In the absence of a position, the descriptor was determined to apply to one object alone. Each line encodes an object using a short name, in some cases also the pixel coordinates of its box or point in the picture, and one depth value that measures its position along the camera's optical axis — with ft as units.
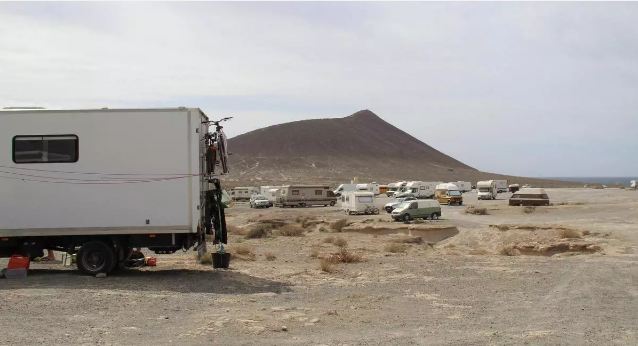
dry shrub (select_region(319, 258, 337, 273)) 53.31
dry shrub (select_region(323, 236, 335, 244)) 90.81
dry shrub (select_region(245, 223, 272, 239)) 103.96
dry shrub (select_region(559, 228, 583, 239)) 91.06
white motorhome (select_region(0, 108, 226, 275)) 46.75
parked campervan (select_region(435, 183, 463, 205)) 212.43
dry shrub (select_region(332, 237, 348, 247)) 84.34
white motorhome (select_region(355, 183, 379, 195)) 255.66
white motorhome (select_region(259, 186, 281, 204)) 227.16
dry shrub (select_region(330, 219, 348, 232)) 123.95
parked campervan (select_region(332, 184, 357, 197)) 264.46
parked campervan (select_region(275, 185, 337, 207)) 219.61
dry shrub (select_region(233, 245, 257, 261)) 65.36
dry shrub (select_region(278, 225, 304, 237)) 110.61
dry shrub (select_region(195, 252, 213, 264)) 57.79
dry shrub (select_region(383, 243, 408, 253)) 77.63
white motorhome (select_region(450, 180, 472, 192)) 342.95
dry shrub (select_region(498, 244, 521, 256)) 77.93
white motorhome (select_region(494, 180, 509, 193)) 312.50
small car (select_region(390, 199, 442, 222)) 141.59
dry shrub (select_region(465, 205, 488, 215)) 161.08
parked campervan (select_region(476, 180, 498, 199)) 244.63
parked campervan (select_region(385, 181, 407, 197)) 286.50
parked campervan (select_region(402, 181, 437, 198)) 237.66
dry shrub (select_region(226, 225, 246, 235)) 110.22
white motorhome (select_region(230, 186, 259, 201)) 268.21
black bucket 52.75
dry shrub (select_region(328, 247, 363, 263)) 60.13
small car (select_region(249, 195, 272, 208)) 219.00
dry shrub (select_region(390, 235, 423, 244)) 91.86
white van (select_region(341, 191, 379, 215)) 166.81
